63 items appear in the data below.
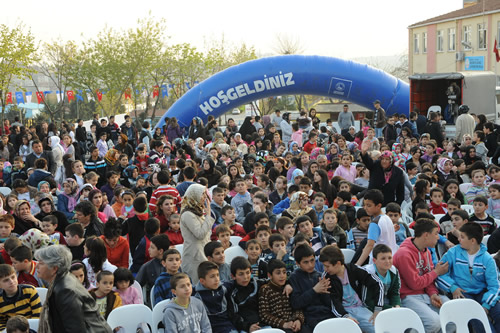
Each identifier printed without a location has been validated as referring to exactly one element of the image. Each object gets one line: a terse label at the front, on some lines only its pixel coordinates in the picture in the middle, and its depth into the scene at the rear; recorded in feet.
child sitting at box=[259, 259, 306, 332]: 17.39
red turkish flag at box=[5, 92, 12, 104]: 112.76
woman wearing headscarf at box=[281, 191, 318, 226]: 23.91
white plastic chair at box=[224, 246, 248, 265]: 21.04
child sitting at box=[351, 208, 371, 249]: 22.43
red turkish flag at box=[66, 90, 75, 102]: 115.62
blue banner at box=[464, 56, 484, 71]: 122.83
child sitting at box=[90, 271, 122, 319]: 17.12
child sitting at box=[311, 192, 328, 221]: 24.95
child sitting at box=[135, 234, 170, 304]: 19.53
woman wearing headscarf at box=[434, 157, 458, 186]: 32.50
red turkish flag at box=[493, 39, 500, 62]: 108.78
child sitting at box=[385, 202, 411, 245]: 22.09
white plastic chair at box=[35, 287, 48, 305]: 17.17
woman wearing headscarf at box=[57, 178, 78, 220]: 27.63
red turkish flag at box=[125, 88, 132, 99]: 117.62
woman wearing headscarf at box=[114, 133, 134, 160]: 43.06
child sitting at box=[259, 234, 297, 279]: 19.53
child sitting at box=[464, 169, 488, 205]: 28.94
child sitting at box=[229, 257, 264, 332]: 17.43
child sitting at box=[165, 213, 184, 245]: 22.77
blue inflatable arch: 63.31
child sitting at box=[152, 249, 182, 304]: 18.01
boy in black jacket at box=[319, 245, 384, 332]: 17.44
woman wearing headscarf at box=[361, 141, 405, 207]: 27.71
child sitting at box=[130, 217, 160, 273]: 21.25
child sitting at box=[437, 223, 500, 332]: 18.48
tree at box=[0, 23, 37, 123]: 87.86
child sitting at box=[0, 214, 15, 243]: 21.70
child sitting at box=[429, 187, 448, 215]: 26.71
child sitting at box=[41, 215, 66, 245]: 22.21
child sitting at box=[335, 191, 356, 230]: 25.38
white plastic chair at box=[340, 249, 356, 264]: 20.80
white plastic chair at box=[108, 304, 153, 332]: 16.04
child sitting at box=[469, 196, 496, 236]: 23.21
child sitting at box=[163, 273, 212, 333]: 15.84
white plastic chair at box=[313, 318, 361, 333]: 15.03
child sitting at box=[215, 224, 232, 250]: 21.45
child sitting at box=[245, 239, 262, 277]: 19.55
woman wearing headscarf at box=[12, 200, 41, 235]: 23.36
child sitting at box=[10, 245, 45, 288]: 18.48
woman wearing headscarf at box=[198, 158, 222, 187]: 33.37
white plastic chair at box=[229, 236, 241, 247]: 23.15
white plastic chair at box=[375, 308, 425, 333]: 15.78
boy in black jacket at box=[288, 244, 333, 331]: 17.30
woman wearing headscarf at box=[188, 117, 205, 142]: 55.18
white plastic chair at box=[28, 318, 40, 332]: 14.98
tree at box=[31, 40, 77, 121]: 112.47
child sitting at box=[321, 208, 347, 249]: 22.12
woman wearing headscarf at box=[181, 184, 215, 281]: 18.66
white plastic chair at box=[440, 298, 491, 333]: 16.62
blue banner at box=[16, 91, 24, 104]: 134.49
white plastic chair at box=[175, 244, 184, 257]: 21.73
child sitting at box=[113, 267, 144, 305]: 17.80
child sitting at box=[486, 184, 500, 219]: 26.27
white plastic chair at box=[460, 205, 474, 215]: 27.11
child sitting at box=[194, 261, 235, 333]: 17.10
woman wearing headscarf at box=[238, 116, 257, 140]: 57.77
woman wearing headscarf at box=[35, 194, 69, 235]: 23.93
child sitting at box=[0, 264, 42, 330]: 15.85
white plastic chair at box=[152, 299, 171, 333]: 16.25
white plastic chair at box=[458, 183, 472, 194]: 30.71
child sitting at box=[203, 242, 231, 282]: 18.60
